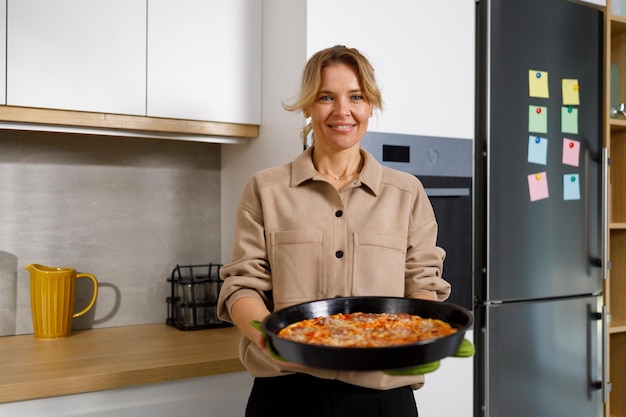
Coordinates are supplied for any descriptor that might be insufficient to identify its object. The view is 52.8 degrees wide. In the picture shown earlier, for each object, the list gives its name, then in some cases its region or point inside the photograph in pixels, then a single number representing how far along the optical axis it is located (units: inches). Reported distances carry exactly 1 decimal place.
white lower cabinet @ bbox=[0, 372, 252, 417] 63.1
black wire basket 86.4
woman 53.4
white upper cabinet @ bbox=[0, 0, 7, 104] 70.3
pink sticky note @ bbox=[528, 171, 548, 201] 87.7
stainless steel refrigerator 85.4
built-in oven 80.1
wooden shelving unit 109.1
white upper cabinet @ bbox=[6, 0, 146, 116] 71.4
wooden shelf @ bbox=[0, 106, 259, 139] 72.3
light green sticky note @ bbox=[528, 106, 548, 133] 87.8
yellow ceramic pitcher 79.0
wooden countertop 62.8
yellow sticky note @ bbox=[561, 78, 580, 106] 92.2
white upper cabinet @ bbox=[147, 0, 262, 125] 78.4
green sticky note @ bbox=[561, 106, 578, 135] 92.0
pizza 41.7
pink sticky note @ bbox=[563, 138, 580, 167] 92.0
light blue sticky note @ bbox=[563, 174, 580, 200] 91.8
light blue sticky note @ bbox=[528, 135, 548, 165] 87.8
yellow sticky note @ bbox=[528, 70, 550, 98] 88.0
